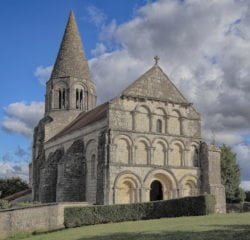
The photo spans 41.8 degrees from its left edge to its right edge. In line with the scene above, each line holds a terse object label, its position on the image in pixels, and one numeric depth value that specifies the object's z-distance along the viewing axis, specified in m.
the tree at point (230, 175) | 44.07
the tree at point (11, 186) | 47.70
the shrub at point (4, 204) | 30.57
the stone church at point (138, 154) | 27.72
